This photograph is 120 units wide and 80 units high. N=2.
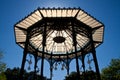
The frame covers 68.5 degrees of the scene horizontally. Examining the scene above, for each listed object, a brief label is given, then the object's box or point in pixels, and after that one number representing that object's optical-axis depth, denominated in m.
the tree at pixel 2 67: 15.30
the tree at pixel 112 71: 20.23
